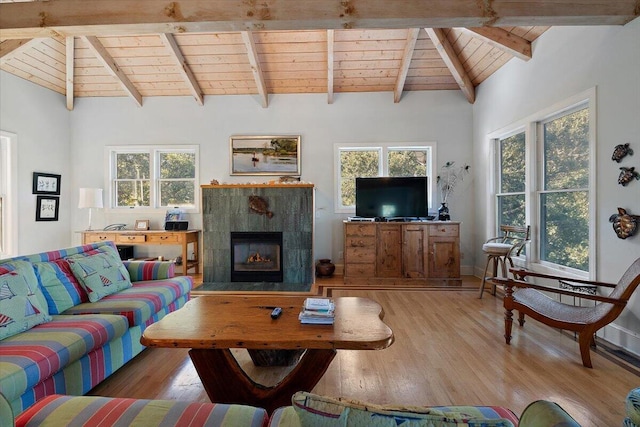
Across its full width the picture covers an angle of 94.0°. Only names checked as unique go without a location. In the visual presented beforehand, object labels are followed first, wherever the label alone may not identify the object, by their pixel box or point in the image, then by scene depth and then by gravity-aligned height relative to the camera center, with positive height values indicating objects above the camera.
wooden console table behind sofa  4.70 -0.39
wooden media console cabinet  4.38 -0.59
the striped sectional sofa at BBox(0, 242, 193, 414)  1.50 -0.69
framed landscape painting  5.05 +0.98
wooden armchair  2.07 -0.75
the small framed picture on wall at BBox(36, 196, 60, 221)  4.67 +0.07
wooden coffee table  1.52 -0.66
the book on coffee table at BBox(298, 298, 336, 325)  1.77 -0.61
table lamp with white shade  4.60 +0.23
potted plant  4.98 +0.58
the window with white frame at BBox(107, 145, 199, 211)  5.22 +0.63
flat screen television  4.64 +0.25
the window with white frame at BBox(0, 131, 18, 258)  4.25 +0.25
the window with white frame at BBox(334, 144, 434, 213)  5.07 +0.85
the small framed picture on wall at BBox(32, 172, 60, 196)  4.61 +0.46
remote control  1.85 -0.63
